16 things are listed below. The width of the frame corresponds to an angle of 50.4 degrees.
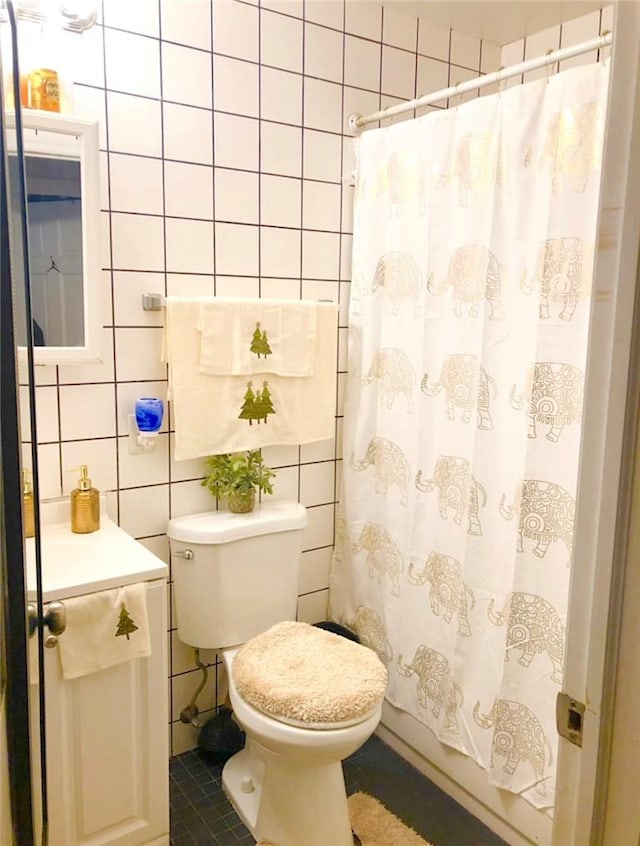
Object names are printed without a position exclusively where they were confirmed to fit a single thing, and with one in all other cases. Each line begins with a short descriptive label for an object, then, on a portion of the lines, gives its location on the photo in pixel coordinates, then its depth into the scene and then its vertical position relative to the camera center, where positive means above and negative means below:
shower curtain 1.58 -0.23
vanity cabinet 1.52 -1.02
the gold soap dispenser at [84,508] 1.77 -0.52
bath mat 1.80 -1.37
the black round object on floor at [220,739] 2.08 -1.30
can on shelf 1.60 +0.51
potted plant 2.02 -0.49
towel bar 1.88 +0.02
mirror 1.64 +0.18
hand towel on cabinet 1.48 -0.71
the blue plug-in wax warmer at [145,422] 1.89 -0.31
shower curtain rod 1.48 +0.61
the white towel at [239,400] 1.91 -0.26
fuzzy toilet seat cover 1.61 -0.90
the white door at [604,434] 0.62 -0.11
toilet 1.62 -0.90
